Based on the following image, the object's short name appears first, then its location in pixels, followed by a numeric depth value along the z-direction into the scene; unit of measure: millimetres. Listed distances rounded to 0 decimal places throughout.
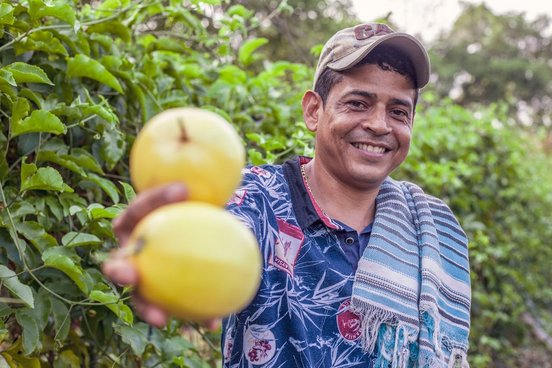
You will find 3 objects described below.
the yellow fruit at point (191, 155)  600
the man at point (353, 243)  1474
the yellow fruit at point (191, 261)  544
